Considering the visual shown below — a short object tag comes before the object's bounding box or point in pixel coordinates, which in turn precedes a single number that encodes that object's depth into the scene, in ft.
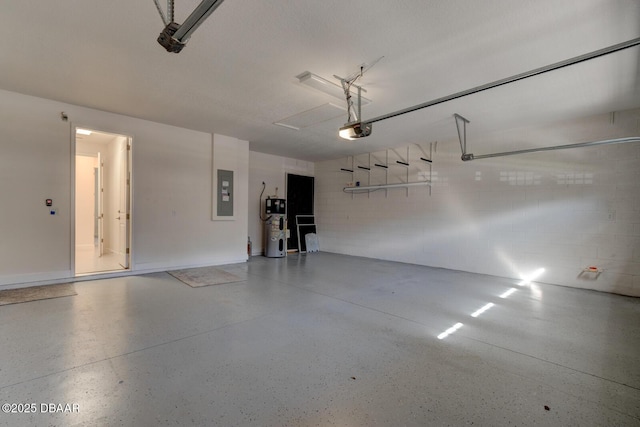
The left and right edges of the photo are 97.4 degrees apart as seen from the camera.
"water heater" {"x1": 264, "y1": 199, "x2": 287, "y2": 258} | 24.79
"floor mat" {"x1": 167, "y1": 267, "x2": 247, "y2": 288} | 15.57
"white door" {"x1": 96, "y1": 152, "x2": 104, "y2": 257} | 23.66
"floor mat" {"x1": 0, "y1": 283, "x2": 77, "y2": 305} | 11.92
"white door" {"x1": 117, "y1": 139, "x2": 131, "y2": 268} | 17.39
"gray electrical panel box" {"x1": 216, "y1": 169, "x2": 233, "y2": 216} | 20.76
